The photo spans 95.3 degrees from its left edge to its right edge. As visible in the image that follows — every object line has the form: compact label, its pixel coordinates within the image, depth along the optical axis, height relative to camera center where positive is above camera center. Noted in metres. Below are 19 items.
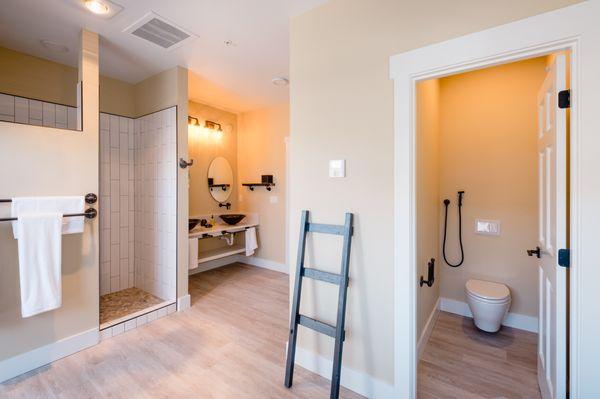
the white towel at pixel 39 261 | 1.92 -0.45
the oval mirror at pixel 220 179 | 4.48 +0.32
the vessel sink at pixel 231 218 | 4.34 -0.33
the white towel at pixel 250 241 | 4.36 -0.70
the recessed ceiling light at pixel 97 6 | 1.96 +1.41
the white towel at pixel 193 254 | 3.31 -0.68
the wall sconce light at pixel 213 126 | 4.32 +1.17
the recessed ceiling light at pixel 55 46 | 2.46 +1.41
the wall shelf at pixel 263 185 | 4.46 +0.21
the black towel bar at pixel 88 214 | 2.17 -0.13
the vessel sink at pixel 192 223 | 3.79 -0.36
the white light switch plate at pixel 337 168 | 1.85 +0.21
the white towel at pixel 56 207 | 1.95 -0.06
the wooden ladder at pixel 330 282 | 1.66 -0.65
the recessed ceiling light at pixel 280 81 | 3.35 +1.47
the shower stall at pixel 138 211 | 3.04 -0.16
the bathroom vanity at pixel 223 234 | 3.77 -0.50
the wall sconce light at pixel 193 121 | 4.11 +1.17
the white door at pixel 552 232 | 1.35 -0.19
